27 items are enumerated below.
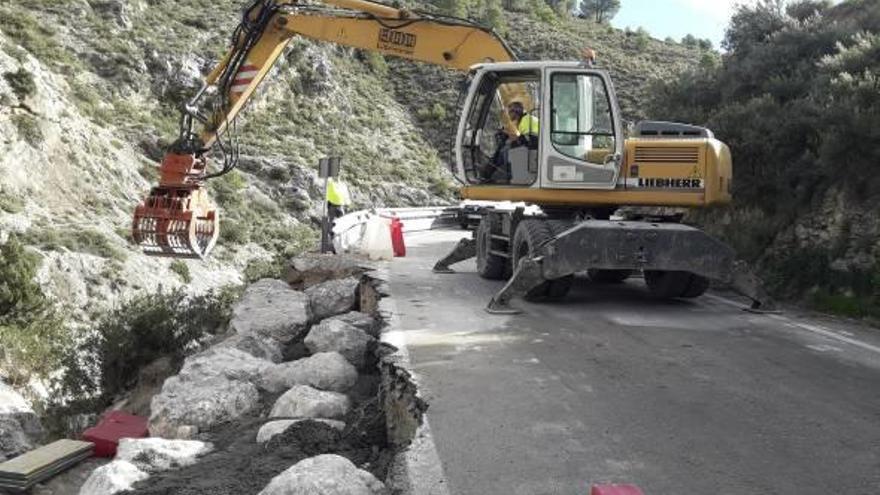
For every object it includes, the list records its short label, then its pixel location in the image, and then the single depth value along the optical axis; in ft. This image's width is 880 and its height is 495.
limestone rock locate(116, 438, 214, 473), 18.70
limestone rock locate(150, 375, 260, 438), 22.25
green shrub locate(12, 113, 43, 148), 92.68
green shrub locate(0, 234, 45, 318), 66.90
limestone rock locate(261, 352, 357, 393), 23.77
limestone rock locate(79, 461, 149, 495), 16.99
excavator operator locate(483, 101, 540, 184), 37.17
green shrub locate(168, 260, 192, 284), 86.28
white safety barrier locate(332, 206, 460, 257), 53.40
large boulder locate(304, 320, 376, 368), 26.68
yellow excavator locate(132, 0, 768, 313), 32.91
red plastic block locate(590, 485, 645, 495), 11.23
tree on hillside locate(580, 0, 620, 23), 330.34
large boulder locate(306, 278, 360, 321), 35.58
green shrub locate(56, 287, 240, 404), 40.37
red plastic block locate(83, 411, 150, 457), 24.68
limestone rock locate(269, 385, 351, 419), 20.99
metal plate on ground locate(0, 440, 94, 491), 22.18
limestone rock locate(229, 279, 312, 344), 32.04
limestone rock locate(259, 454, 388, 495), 14.73
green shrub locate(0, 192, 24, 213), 82.46
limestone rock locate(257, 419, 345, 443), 19.49
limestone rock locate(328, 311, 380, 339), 29.12
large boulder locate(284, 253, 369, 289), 43.21
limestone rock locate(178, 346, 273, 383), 24.65
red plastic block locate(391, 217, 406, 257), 52.68
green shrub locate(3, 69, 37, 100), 94.02
